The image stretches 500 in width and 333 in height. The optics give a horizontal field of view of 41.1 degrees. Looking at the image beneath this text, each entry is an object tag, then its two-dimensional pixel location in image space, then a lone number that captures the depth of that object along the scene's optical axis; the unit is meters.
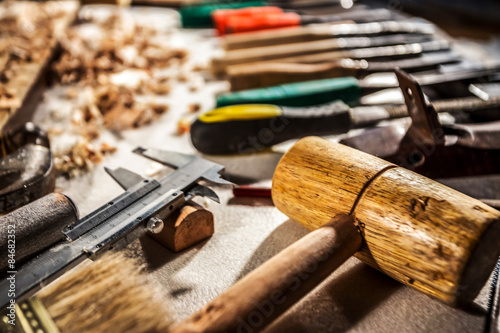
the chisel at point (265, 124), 0.48
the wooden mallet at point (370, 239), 0.35
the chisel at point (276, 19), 0.71
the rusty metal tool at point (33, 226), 0.38
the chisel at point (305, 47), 0.62
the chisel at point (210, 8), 0.81
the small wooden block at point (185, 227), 0.41
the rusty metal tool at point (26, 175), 0.43
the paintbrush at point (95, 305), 0.37
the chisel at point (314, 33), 0.66
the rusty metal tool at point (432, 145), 0.44
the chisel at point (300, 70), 0.58
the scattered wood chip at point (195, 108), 0.59
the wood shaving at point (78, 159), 0.50
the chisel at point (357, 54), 0.61
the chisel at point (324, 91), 0.52
